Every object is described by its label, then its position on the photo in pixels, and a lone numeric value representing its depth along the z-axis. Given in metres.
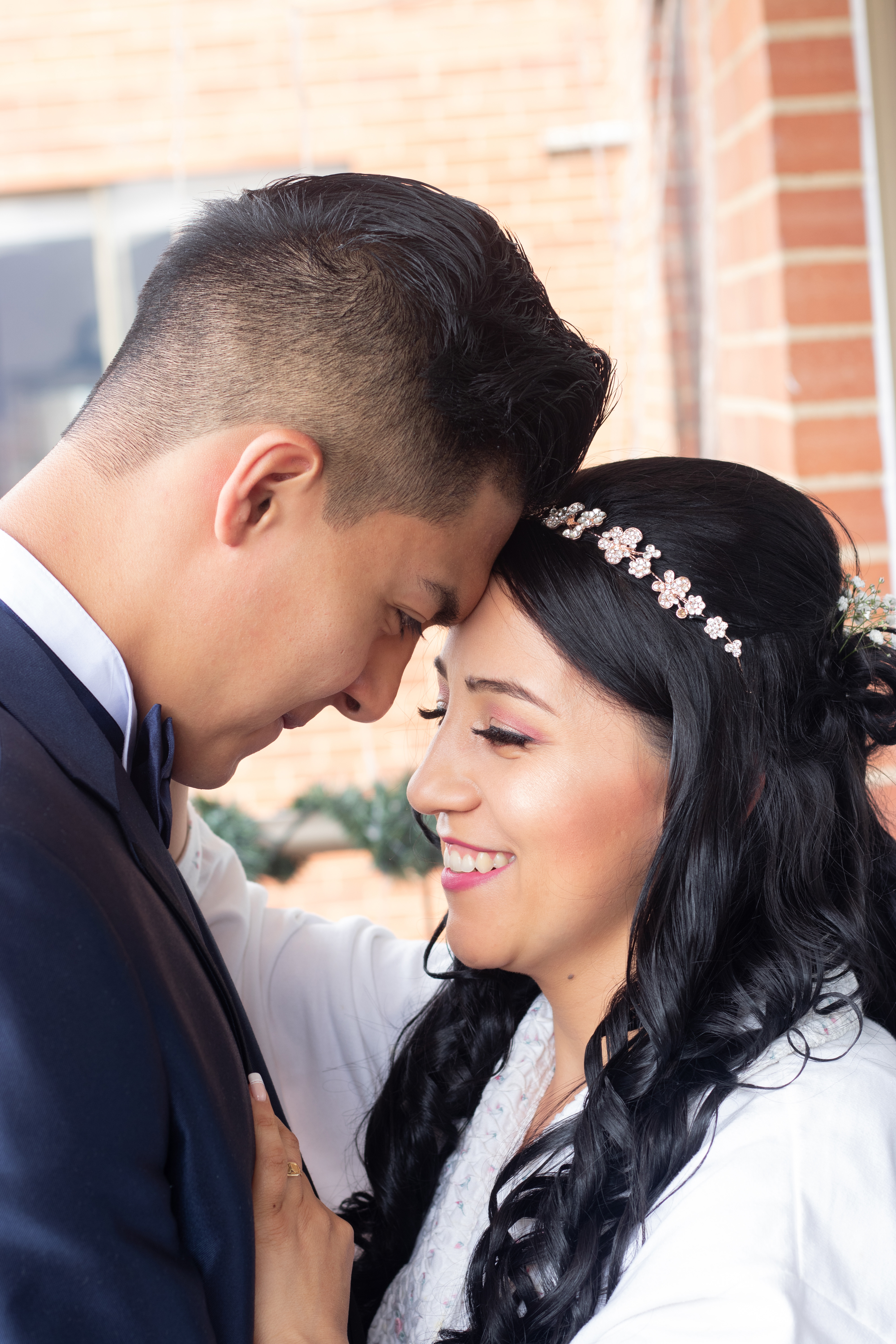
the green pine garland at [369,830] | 3.16
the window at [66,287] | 5.14
